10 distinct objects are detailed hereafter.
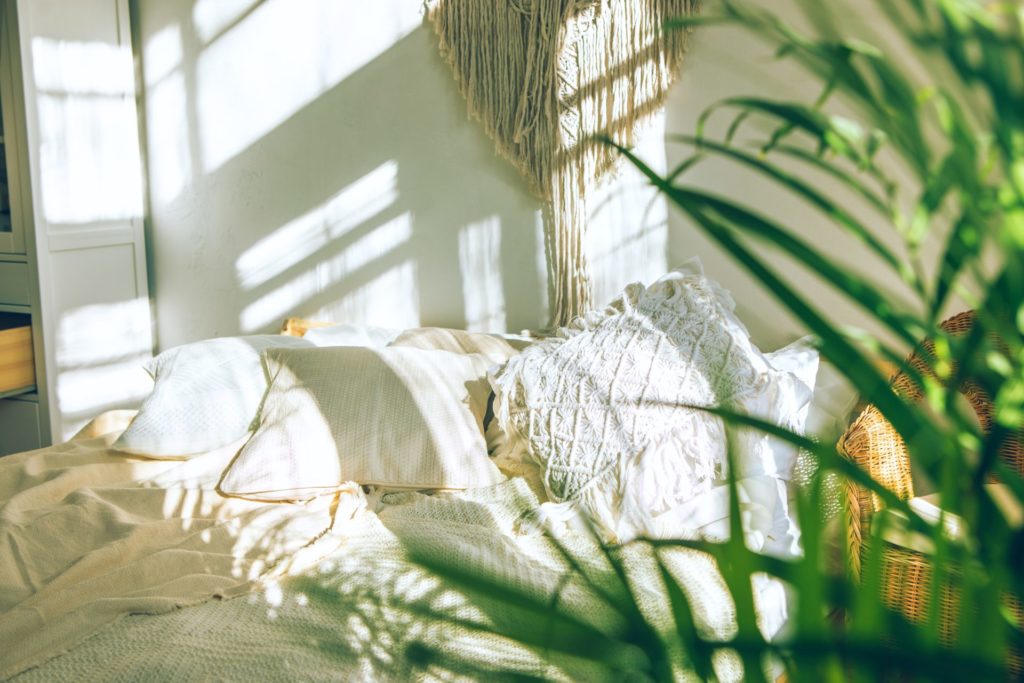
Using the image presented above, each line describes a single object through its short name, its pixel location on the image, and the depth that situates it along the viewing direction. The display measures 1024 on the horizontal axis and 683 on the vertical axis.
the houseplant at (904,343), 0.34
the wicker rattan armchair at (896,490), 1.74
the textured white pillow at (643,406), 1.91
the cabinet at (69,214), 2.98
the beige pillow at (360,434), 2.03
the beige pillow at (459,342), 2.56
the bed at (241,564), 1.41
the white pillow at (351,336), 2.70
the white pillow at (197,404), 2.16
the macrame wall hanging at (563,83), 2.59
